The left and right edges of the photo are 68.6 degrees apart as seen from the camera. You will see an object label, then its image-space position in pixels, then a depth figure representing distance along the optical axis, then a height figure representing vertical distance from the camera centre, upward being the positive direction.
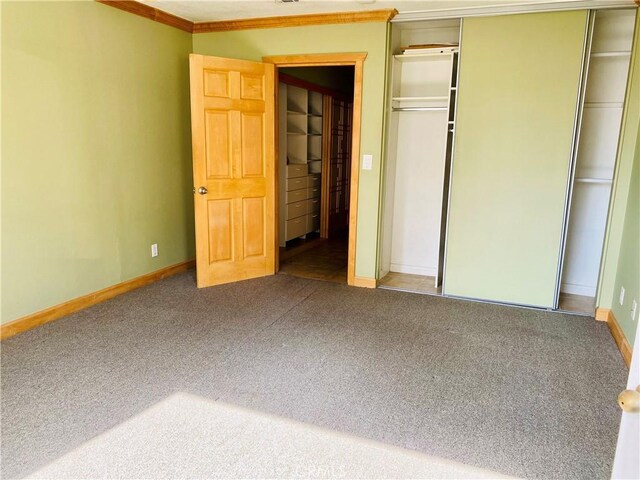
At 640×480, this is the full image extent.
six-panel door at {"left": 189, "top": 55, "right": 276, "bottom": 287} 4.08 -0.16
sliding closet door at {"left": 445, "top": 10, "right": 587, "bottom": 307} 3.63 +0.03
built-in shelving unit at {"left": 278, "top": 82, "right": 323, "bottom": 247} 5.84 -0.13
